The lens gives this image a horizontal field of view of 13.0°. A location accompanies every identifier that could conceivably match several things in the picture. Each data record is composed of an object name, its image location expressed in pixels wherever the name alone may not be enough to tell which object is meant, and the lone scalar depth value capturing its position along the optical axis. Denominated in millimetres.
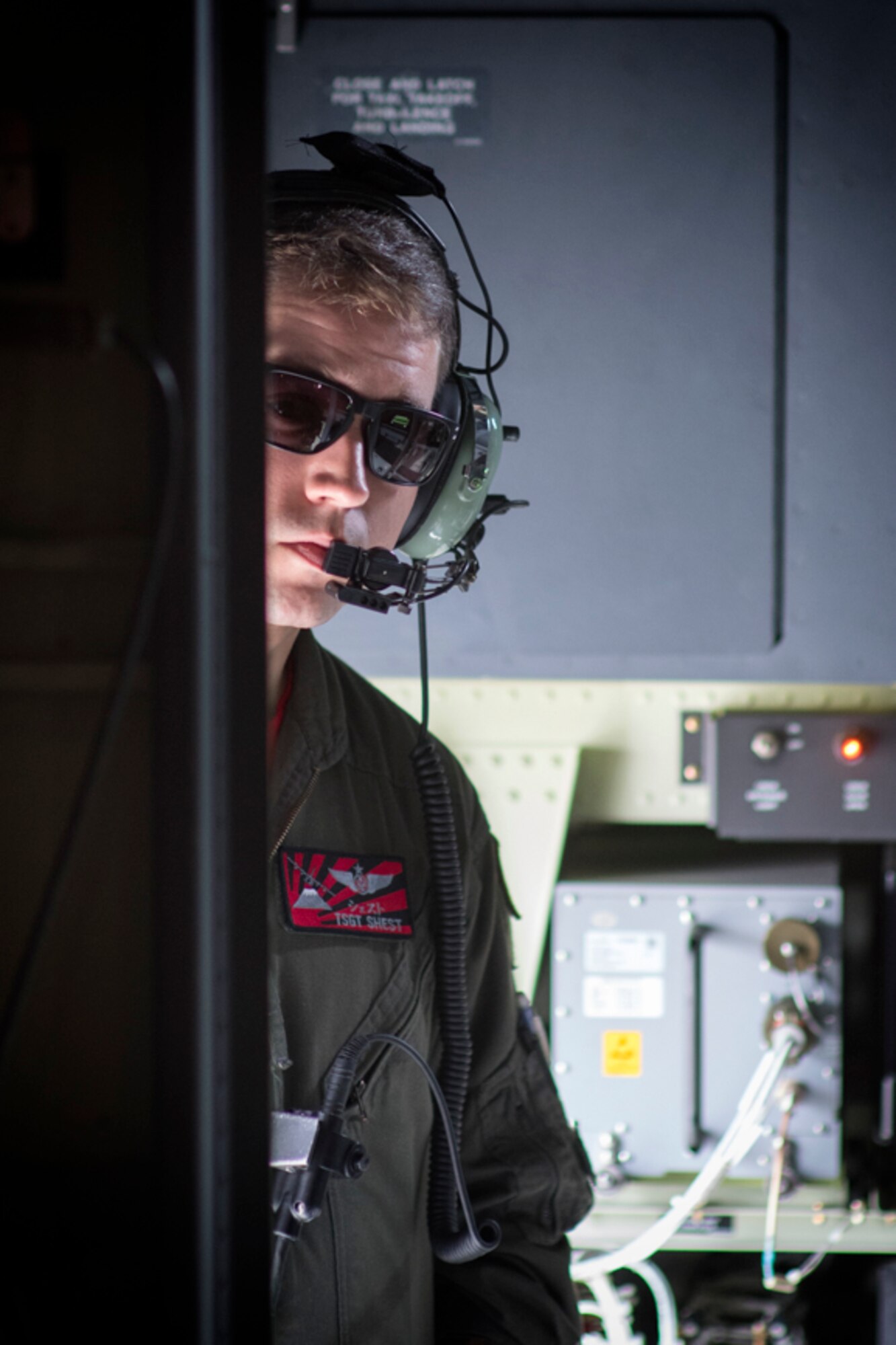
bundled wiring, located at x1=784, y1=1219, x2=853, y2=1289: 3032
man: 2660
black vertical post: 1349
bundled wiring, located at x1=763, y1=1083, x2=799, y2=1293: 3008
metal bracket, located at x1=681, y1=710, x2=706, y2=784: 3077
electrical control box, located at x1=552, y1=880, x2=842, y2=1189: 3036
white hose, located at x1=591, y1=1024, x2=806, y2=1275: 3009
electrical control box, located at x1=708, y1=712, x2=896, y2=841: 3023
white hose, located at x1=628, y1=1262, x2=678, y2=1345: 3067
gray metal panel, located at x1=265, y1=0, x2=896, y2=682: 2986
